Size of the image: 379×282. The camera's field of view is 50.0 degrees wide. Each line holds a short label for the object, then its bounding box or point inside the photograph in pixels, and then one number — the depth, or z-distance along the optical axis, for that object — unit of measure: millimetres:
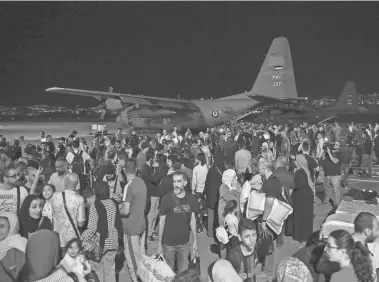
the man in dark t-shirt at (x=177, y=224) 5094
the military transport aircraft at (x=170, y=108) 27938
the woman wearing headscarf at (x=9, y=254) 4062
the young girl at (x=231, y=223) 4418
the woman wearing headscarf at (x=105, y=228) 4688
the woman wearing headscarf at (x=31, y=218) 4992
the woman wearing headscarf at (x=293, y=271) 3400
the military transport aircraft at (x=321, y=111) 34234
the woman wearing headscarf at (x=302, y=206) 7352
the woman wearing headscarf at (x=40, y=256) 3604
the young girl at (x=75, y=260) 3516
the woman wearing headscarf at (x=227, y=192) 6254
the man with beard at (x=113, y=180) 6093
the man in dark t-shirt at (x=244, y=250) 4082
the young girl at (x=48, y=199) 5340
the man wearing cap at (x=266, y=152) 10590
